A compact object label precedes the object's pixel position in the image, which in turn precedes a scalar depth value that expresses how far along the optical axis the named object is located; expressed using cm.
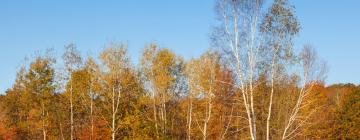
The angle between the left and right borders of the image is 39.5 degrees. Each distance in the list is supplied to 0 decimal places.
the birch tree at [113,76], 3916
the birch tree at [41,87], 4031
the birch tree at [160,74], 4400
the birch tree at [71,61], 4153
